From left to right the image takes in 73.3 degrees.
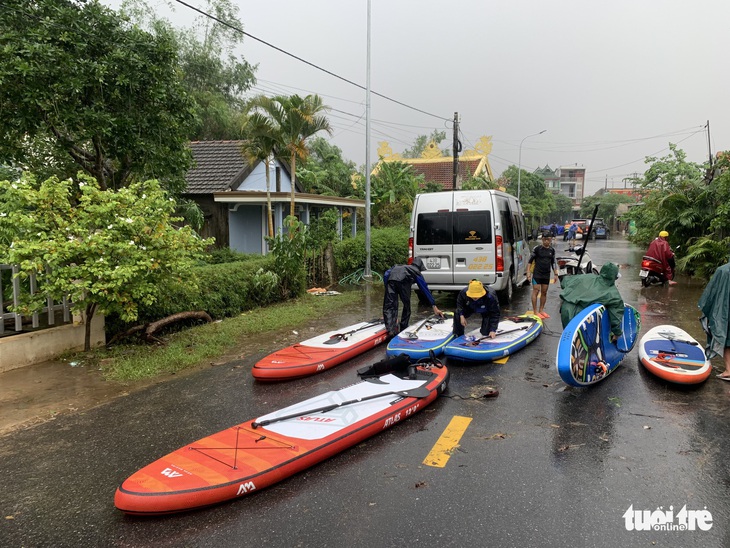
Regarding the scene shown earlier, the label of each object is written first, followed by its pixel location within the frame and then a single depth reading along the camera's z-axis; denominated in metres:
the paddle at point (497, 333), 7.17
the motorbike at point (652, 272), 14.33
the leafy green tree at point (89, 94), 7.82
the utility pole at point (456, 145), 22.89
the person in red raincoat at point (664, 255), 14.30
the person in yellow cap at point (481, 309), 7.38
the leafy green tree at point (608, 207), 67.77
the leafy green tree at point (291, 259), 11.84
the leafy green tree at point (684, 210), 17.86
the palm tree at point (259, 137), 14.52
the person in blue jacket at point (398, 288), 8.21
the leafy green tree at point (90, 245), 6.37
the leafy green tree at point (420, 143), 74.50
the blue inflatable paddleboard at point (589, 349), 5.45
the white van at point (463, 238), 10.75
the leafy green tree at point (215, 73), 28.16
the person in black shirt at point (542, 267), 10.06
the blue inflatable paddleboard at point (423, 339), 6.97
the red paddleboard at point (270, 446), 3.49
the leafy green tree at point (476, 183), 34.05
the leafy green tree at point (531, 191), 48.50
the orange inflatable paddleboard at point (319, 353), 6.41
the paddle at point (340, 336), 7.61
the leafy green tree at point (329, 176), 24.78
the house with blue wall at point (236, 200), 17.27
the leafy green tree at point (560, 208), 72.36
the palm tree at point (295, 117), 14.15
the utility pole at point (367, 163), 15.54
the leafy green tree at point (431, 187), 29.08
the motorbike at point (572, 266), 10.94
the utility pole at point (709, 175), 19.30
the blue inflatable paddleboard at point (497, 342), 6.90
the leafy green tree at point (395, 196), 24.95
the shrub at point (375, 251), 15.48
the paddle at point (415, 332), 7.61
